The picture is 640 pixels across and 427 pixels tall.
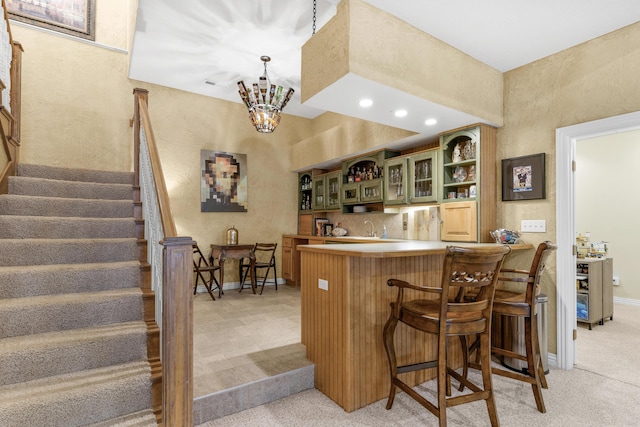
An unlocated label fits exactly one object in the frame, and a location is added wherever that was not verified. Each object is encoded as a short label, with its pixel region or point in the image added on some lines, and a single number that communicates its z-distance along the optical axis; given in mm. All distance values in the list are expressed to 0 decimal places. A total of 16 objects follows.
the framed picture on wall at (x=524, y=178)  3283
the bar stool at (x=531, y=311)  2354
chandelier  3986
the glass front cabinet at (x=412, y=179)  4141
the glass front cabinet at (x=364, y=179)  5020
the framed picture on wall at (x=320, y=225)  6395
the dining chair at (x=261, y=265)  5777
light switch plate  3273
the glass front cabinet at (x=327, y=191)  5910
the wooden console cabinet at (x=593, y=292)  4148
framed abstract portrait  5848
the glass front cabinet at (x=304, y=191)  6750
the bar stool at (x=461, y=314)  1948
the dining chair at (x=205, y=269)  5162
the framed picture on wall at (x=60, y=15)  4555
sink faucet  5600
